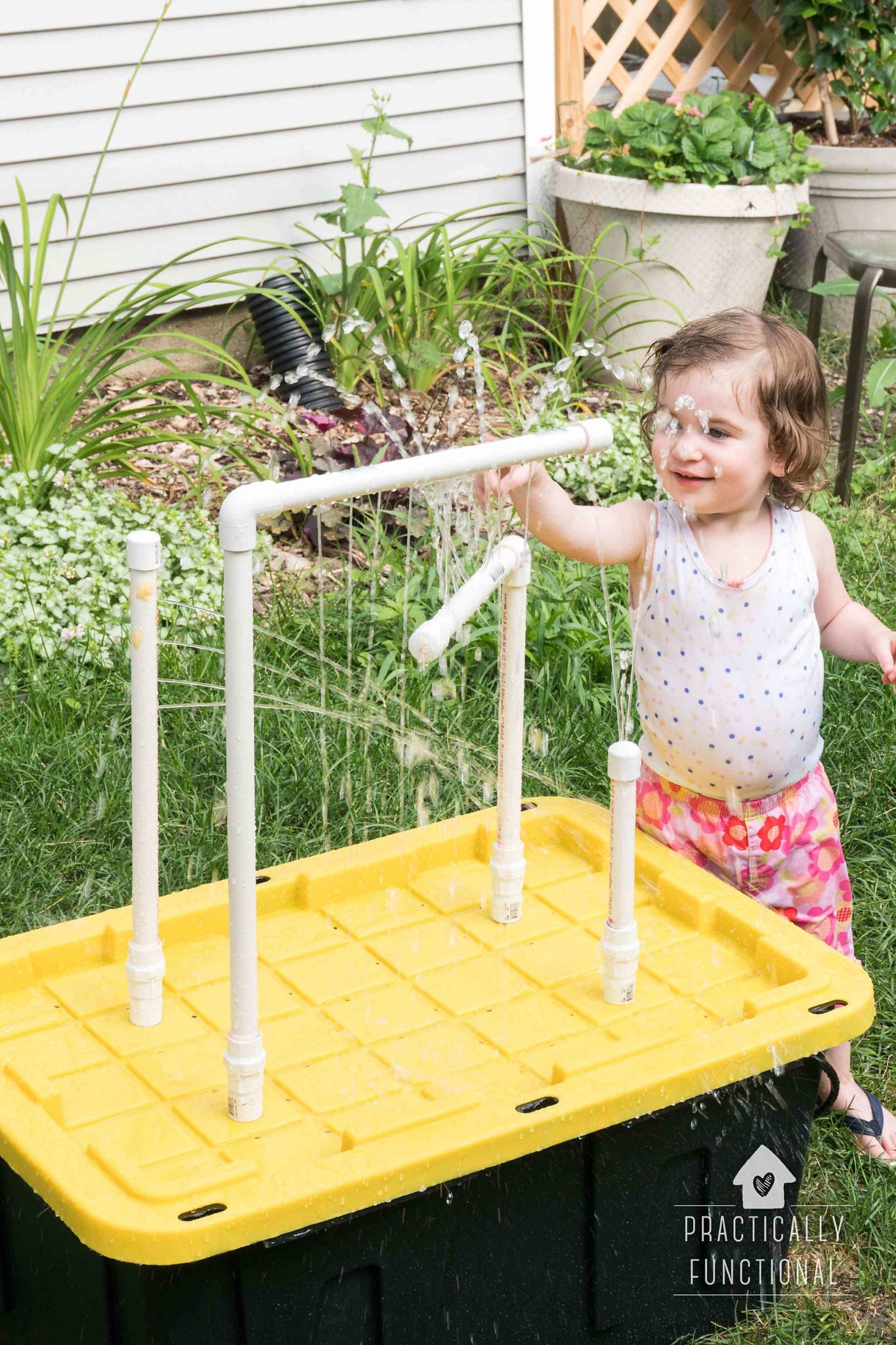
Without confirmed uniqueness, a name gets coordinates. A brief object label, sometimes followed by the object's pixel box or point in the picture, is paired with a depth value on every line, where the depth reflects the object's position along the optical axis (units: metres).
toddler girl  3.71
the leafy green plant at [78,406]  6.42
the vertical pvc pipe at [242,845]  2.68
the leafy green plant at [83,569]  5.63
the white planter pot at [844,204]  9.69
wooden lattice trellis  9.47
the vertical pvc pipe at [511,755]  3.48
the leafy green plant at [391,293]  8.04
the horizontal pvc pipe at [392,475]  2.65
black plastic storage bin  2.78
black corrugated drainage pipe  8.05
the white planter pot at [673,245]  8.90
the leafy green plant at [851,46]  9.82
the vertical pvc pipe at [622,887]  3.22
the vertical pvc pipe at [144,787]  2.94
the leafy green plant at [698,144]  8.92
